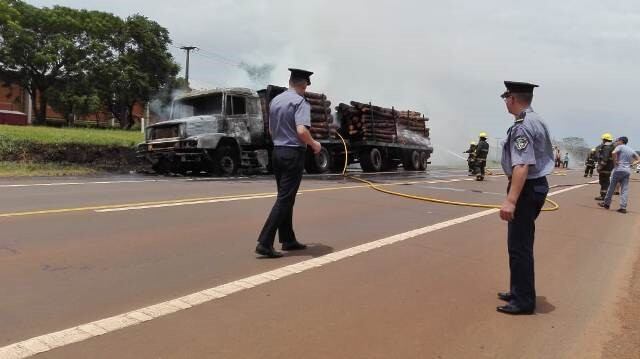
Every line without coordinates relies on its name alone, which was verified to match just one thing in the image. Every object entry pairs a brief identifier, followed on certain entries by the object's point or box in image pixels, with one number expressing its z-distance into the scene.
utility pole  48.38
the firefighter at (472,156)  21.96
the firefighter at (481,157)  20.48
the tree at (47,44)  36.09
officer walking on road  5.95
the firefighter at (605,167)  14.73
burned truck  17.44
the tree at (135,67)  36.66
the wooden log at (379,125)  23.95
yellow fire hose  11.59
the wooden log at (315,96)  21.38
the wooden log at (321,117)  21.49
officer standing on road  4.49
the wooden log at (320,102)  21.36
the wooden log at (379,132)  23.84
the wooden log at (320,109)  21.33
